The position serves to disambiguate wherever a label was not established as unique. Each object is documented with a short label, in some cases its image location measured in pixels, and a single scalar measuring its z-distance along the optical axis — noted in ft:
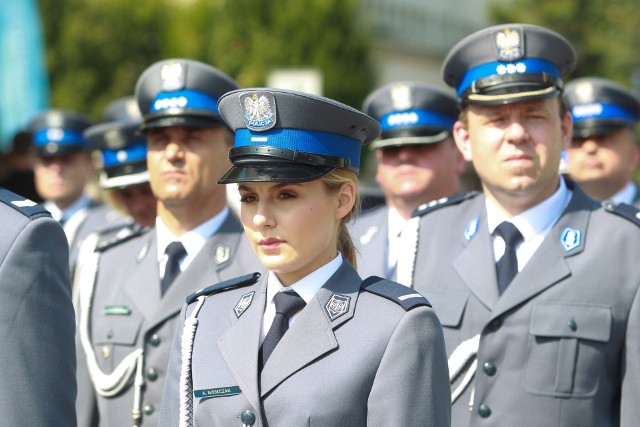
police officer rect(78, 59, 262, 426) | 30.89
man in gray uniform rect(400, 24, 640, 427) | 26.27
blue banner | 95.30
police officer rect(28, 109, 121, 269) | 57.93
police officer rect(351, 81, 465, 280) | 39.88
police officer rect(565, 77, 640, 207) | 47.29
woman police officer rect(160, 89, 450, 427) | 20.72
